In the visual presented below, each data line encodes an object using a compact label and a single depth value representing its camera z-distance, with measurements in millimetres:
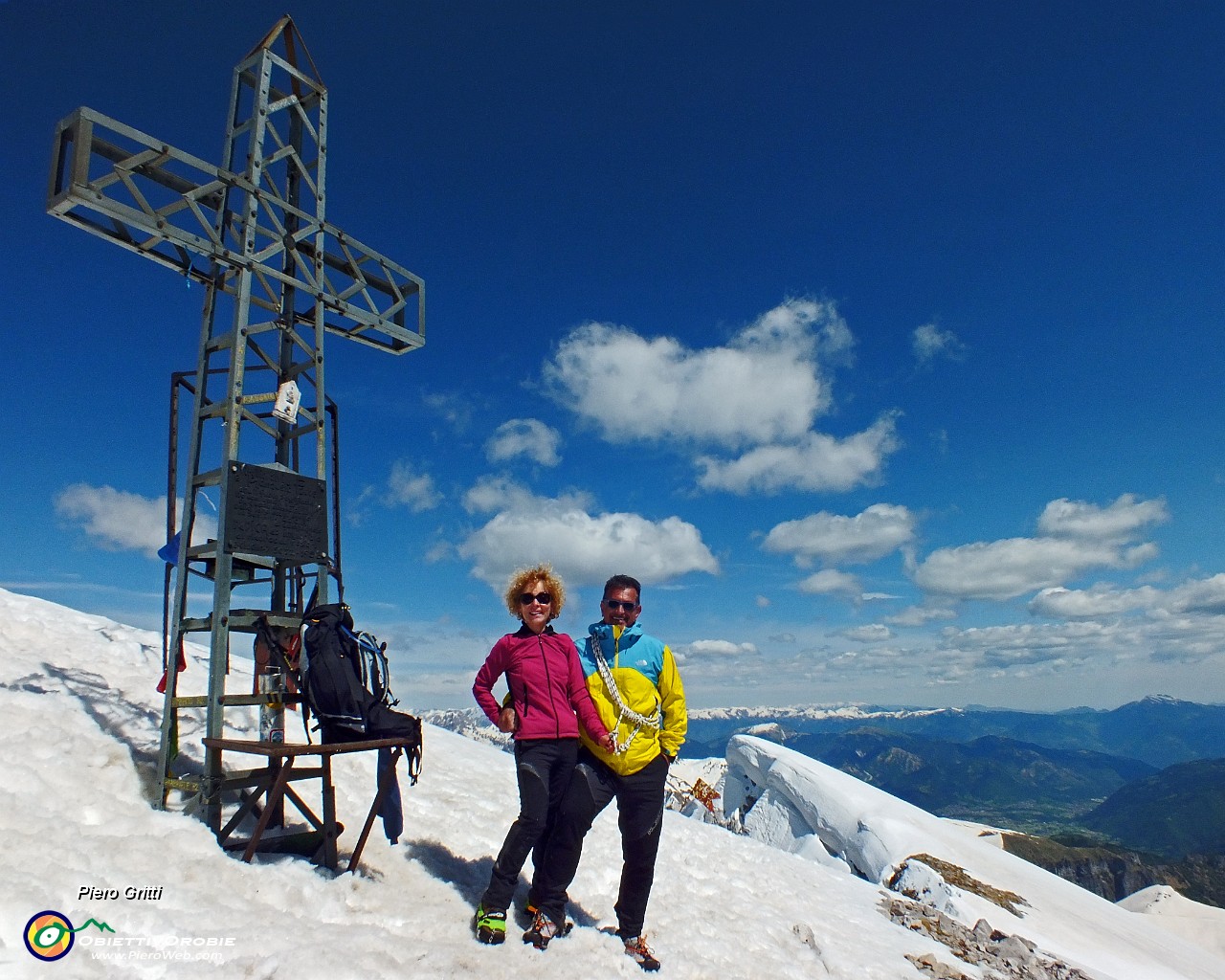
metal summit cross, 6828
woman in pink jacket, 6191
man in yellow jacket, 6438
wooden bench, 6086
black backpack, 6484
